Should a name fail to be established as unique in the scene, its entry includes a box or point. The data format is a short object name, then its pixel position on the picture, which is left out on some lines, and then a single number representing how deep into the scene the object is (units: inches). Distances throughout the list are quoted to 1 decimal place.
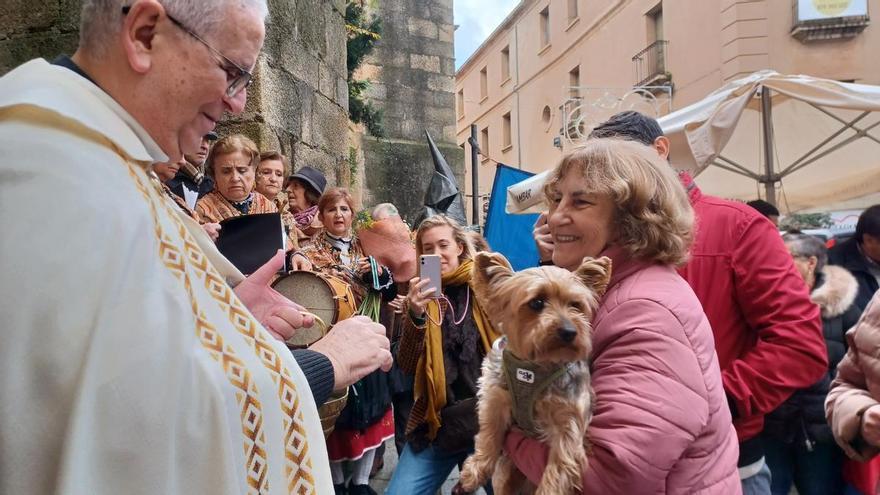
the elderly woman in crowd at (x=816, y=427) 137.6
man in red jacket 82.0
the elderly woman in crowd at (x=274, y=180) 176.7
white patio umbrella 223.8
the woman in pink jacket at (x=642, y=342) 58.9
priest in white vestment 36.4
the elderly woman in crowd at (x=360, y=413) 171.0
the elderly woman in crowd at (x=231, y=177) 149.8
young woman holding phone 126.0
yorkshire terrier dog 67.0
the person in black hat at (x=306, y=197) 199.6
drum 113.3
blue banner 283.6
